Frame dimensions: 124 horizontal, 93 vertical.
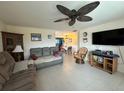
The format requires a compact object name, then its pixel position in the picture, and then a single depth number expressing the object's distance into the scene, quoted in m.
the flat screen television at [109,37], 2.80
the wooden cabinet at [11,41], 3.02
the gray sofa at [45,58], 3.33
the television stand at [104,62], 2.89
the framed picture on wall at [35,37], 4.30
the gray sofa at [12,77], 1.39
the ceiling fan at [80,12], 1.50
